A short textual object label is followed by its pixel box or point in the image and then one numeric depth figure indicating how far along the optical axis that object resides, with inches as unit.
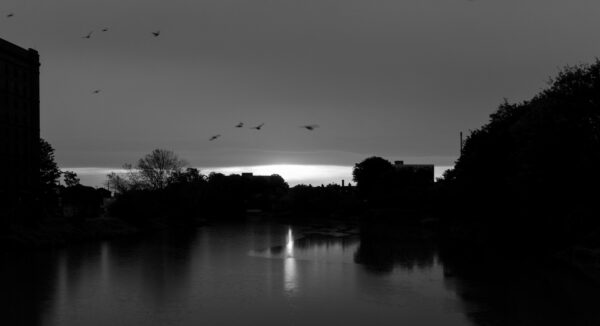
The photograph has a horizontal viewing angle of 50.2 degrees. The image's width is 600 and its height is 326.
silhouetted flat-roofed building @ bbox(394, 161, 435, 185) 5585.6
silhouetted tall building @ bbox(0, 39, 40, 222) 3070.9
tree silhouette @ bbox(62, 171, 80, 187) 5944.9
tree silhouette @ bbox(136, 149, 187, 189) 4746.6
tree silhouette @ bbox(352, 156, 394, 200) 6070.9
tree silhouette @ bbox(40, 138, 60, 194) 4114.7
